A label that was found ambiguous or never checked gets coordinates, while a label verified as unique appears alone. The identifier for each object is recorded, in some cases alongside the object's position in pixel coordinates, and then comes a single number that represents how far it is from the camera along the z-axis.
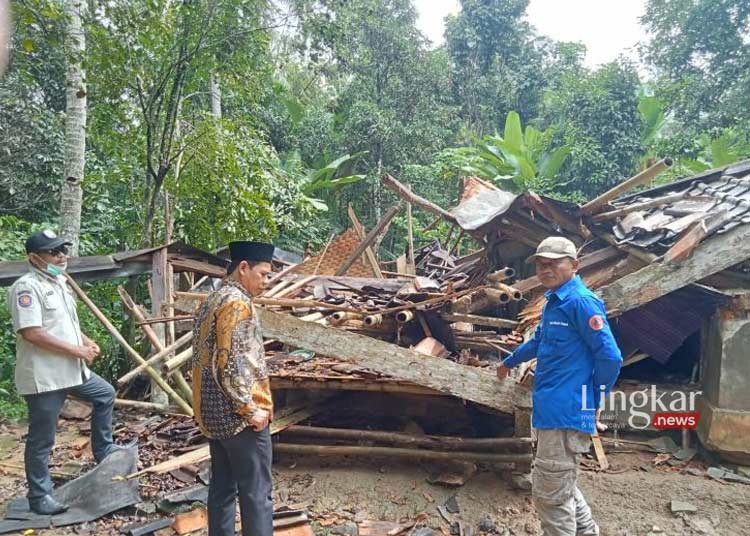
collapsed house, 4.04
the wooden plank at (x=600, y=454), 4.75
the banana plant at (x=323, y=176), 12.41
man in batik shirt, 2.54
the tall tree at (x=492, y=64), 16.91
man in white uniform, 3.31
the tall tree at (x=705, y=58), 11.40
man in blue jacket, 2.64
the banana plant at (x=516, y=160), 12.15
